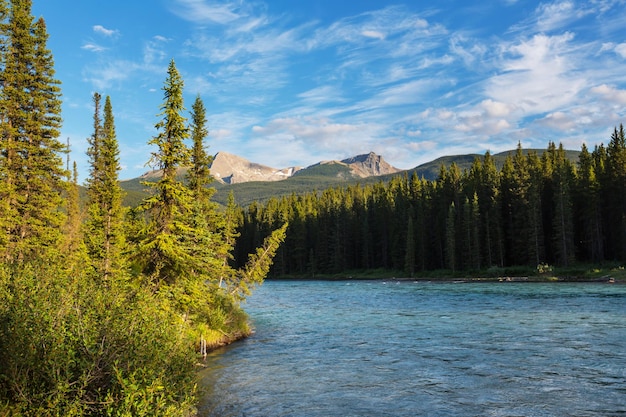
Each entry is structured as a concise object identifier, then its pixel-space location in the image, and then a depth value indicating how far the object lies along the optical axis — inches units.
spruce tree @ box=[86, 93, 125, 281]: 1224.8
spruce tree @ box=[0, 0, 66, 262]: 1346.0
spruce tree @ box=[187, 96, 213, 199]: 1483.8
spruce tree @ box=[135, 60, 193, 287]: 843.4
